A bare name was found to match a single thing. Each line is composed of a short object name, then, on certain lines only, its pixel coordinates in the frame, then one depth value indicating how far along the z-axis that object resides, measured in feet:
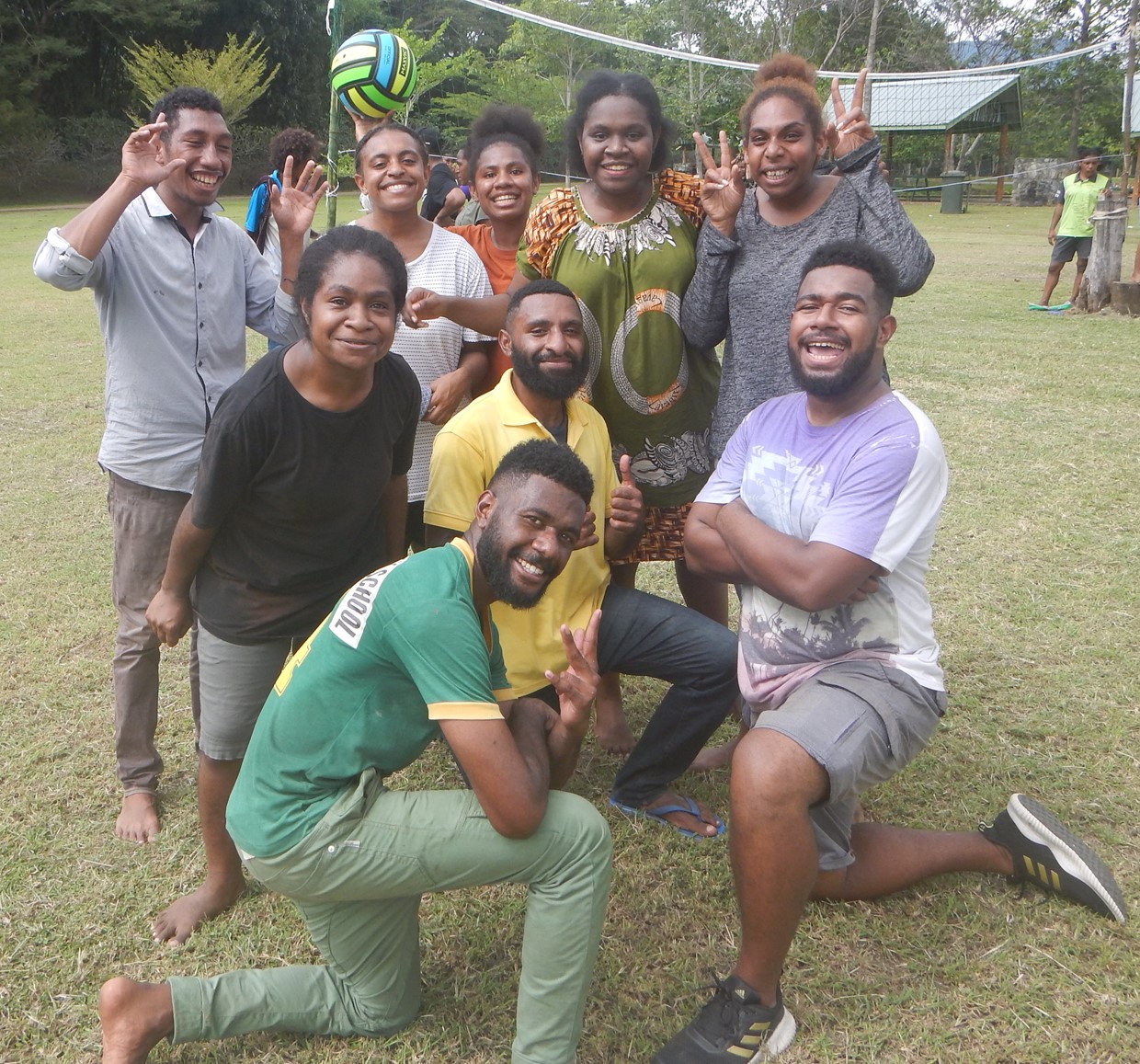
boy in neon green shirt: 43.45
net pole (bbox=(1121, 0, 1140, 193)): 52.94
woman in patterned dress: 10.85
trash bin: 97.40
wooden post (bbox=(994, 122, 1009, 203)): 111.62
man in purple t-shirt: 8.02
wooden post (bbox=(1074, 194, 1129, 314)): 41.39
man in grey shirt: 10.62
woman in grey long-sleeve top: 10.07
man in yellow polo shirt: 10.18
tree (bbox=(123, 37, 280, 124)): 101.86
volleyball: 13.74
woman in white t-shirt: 11.65
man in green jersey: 7.22
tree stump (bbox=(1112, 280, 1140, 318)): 41.42
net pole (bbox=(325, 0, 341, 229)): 14.79
